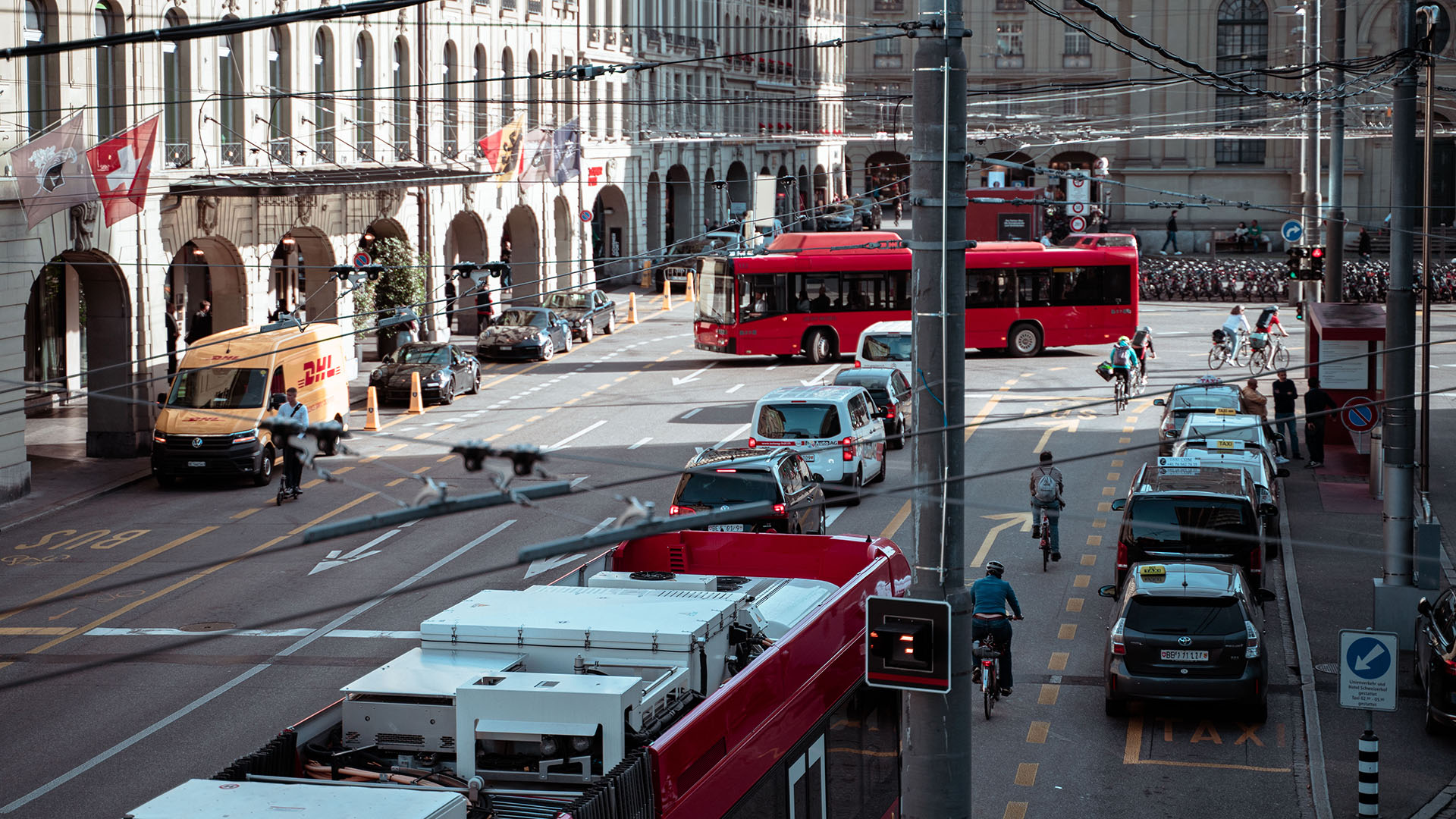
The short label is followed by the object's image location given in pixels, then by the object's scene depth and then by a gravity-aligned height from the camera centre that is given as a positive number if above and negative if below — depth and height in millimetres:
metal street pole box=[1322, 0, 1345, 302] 36781 +1634
